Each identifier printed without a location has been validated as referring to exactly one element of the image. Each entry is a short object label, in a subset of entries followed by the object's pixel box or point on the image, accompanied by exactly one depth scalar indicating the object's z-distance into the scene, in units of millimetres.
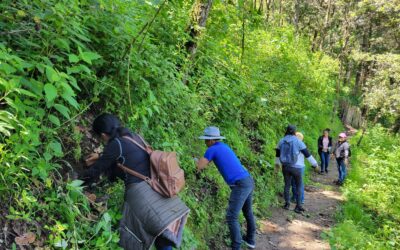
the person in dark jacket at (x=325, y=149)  14078
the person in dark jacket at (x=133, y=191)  3613
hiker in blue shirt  5461
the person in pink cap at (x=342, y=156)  12406
